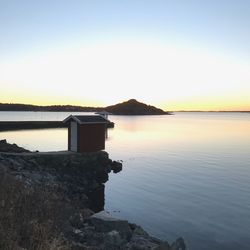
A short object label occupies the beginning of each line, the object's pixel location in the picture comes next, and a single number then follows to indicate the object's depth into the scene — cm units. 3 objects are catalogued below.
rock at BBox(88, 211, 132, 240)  874
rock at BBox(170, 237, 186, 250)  916
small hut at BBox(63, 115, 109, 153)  2187
